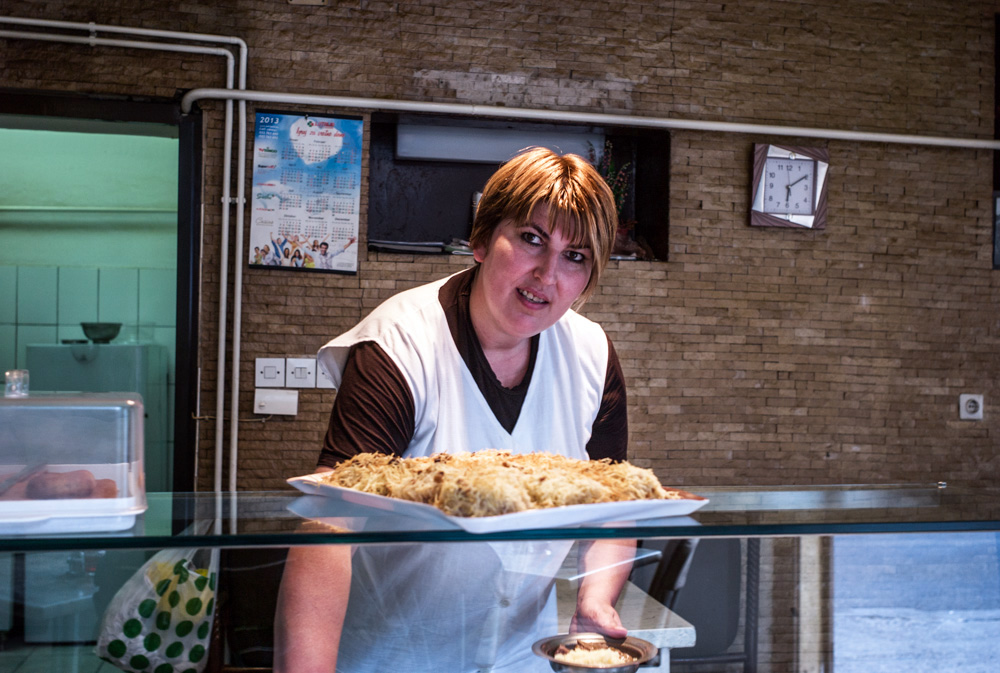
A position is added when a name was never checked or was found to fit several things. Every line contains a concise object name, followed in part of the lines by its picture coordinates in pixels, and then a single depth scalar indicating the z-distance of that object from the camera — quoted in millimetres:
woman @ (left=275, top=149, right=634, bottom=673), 1503
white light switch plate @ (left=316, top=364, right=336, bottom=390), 3658
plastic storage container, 971
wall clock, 3975
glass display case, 971
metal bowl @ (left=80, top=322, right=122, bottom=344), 4855
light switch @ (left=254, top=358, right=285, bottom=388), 3635
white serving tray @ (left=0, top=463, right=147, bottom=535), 939
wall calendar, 3664
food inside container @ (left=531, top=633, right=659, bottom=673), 1077
